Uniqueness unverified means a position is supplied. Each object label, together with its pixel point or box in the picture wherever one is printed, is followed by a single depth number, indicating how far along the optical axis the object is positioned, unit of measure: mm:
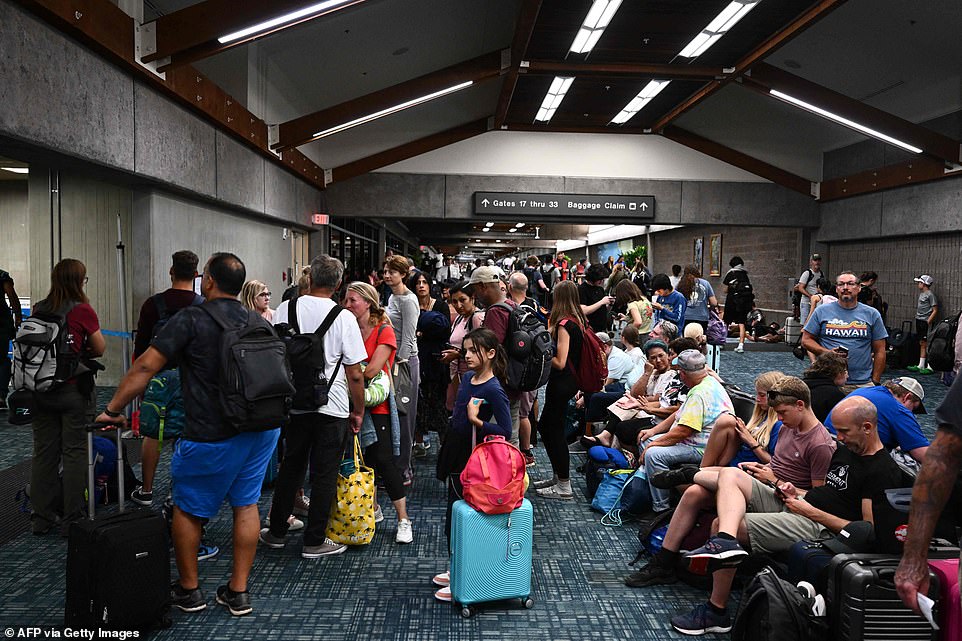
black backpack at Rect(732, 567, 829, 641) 2465
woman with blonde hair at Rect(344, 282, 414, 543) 4160
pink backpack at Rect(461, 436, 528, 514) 3270
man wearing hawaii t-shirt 5340
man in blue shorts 2932
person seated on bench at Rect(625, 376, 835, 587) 3457
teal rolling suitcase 3275
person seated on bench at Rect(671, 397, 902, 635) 2957
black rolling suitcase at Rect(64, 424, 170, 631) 2809
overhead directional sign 14680
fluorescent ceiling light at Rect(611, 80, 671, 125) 11606
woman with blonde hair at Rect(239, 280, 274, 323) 4992
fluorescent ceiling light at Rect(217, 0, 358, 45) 5859
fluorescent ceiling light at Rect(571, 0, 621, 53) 8070
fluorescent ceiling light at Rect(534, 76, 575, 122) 11461
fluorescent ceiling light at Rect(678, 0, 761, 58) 8125
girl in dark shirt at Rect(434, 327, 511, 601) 3613
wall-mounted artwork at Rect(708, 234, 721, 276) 20469
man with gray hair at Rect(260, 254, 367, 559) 3715
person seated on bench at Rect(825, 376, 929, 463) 3568
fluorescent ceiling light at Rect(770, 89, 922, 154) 11172
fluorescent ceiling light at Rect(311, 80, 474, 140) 10751
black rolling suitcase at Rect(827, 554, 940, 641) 2348
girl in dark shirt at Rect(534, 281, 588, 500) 4957
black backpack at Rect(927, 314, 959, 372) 6429
